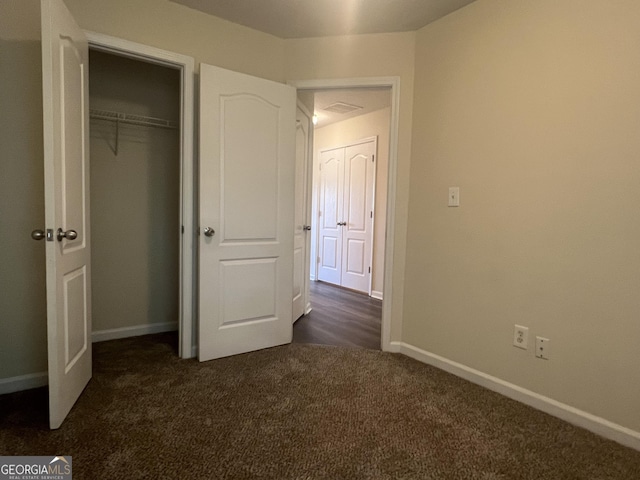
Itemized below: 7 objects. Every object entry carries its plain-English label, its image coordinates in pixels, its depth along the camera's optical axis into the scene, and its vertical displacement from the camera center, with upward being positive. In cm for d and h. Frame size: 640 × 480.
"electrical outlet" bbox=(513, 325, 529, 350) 198 -66
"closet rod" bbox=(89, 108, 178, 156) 266 +68
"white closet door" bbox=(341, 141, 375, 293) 484 -4
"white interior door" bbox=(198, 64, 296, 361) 237 -1
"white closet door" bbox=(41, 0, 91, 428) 153 +3
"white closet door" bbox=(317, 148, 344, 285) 534 -4
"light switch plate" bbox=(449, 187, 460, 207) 230 +12
